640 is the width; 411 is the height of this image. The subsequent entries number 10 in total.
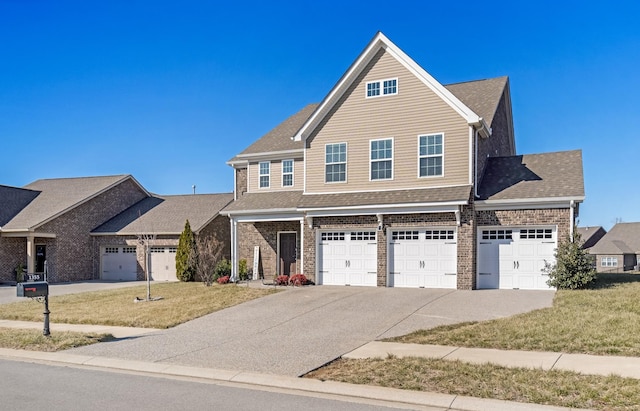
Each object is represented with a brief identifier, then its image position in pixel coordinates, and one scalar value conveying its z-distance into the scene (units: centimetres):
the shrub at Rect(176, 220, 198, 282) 2753
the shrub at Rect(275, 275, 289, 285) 2142
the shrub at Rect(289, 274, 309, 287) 2117
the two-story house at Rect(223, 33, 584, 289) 1914
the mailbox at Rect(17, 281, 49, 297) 1234
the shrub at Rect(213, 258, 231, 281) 2591
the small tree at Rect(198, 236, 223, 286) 2620
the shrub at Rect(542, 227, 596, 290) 1770
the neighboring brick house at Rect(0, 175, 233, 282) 3002
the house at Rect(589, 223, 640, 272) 5772
